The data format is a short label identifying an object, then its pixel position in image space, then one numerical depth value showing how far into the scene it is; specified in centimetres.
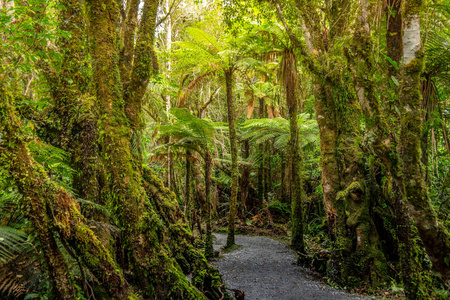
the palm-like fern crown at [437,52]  390
